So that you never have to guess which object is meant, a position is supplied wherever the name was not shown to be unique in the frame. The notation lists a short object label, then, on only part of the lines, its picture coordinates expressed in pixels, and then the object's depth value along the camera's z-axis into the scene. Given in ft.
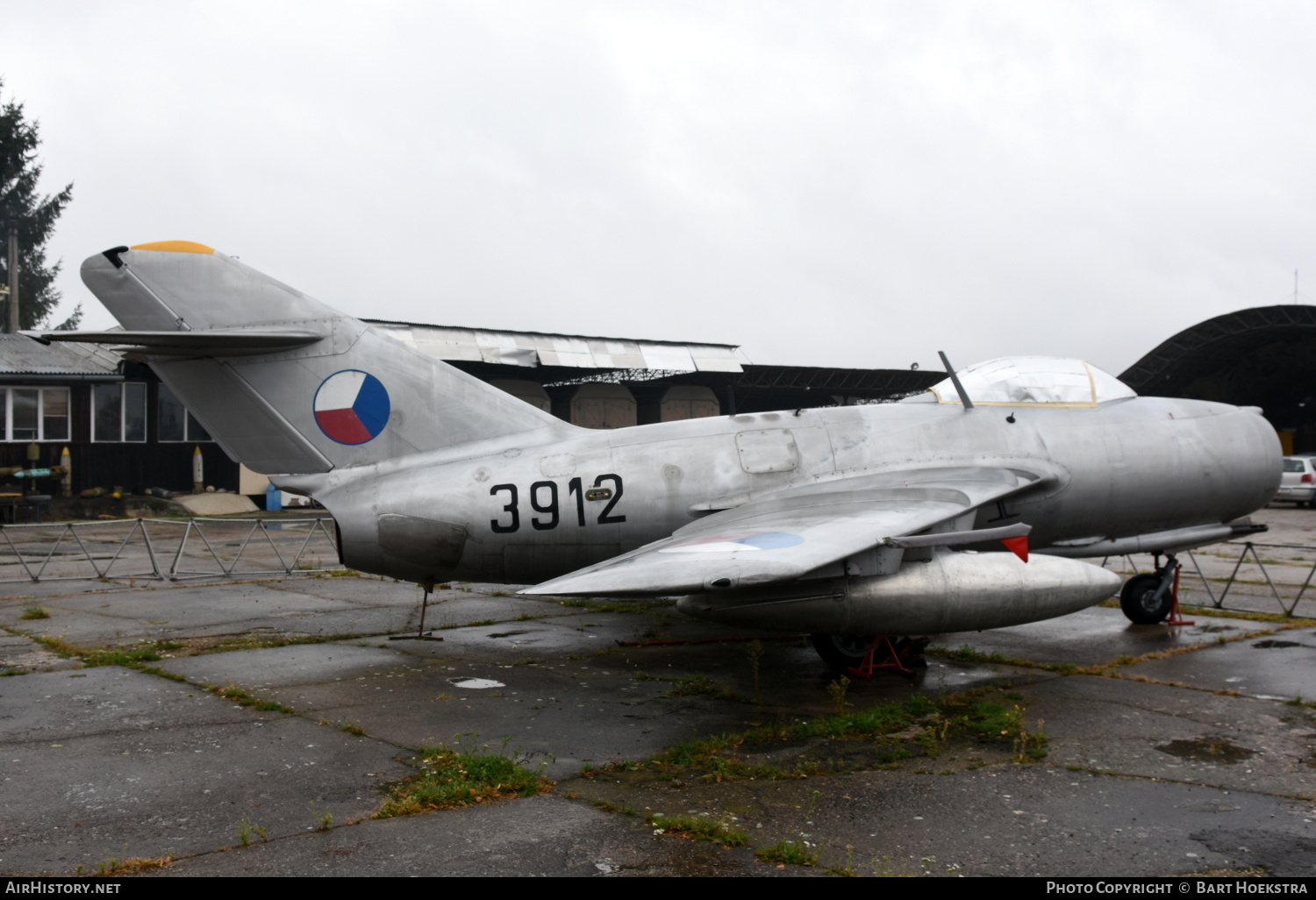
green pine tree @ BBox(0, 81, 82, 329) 193.06
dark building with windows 100.53
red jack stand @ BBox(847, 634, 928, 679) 28.40
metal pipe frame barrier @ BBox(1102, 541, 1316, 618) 38.19
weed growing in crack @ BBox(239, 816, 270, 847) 15.65
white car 108.58
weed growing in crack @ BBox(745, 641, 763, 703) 25.05
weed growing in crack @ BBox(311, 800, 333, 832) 16.24
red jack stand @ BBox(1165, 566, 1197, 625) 36.91
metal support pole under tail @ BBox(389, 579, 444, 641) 34.84
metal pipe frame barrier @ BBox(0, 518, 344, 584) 52.60
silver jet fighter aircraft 29.99
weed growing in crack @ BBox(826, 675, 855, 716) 23.91
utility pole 140.46
